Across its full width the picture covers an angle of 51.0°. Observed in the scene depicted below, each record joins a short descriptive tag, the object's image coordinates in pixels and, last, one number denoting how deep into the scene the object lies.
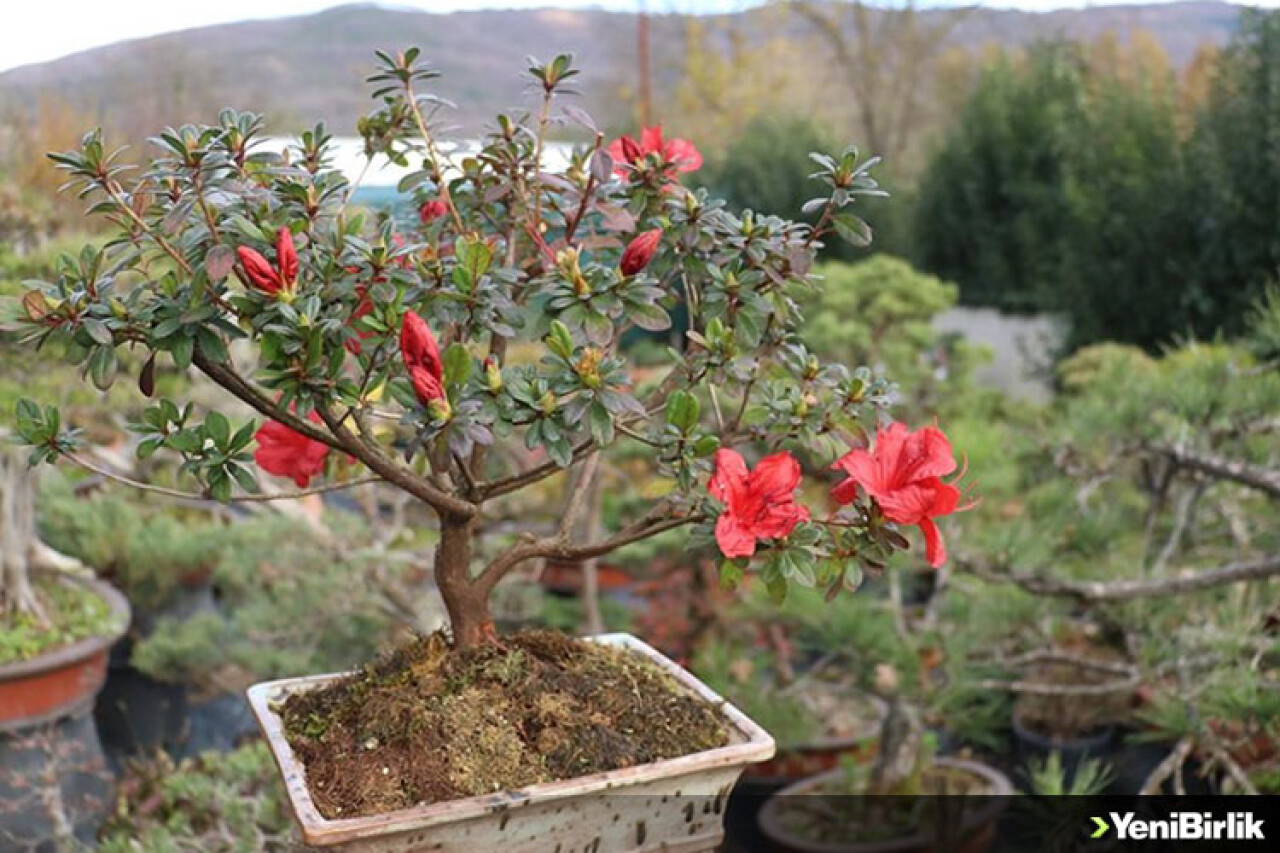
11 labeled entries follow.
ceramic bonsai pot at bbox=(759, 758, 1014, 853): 2.47
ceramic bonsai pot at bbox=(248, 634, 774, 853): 0.87
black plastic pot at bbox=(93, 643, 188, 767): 3.11
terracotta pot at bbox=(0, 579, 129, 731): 2.39
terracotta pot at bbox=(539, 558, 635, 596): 3.79
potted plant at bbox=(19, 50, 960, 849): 0.88
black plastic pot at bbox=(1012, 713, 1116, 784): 3.01
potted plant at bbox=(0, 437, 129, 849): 2.22
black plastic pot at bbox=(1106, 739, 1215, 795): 2.66
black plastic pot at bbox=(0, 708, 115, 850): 1.91
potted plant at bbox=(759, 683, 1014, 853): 2.47
